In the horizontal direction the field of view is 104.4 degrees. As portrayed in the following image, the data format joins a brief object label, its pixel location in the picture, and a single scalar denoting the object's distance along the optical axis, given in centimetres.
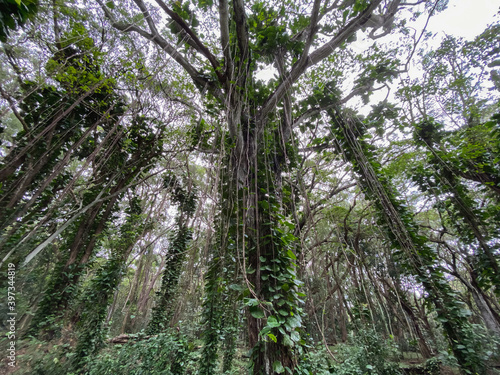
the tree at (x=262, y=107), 171
